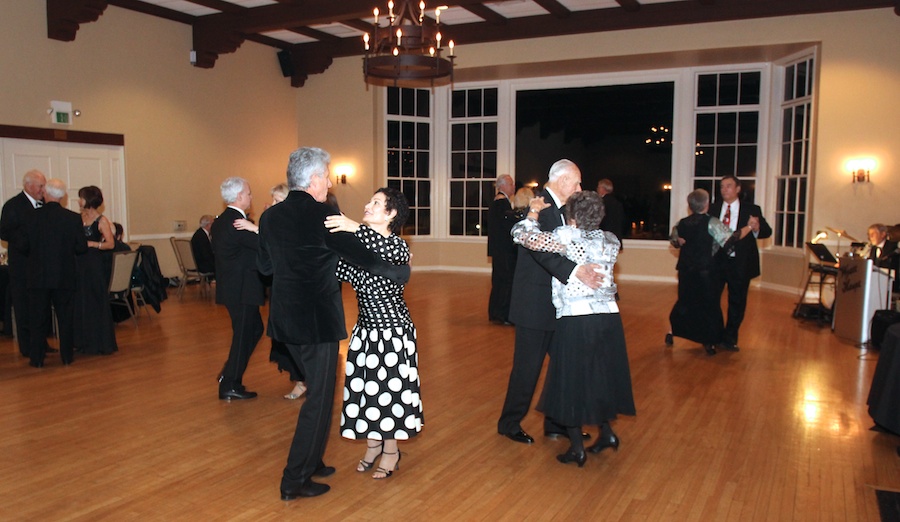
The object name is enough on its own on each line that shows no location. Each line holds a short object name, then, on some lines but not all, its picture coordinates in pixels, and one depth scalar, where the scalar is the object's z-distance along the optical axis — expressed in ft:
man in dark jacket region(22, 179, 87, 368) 18.61
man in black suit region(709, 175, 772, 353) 21.24
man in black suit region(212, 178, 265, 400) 14.78
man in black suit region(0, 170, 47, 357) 18.94
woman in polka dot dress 10.60
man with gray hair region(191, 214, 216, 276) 31.17
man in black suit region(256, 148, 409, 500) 9.78
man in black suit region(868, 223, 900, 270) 23.94
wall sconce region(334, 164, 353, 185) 42.70
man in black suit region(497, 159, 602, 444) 12.30
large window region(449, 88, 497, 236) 42.96
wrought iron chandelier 18.86
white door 29.01
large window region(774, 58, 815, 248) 33.60
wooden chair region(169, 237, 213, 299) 33.32
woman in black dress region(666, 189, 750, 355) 19.98
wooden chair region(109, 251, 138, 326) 23.34
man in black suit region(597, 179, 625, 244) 26.11
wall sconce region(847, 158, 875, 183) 30.73
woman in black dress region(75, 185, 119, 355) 20.52
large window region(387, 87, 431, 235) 43.16
